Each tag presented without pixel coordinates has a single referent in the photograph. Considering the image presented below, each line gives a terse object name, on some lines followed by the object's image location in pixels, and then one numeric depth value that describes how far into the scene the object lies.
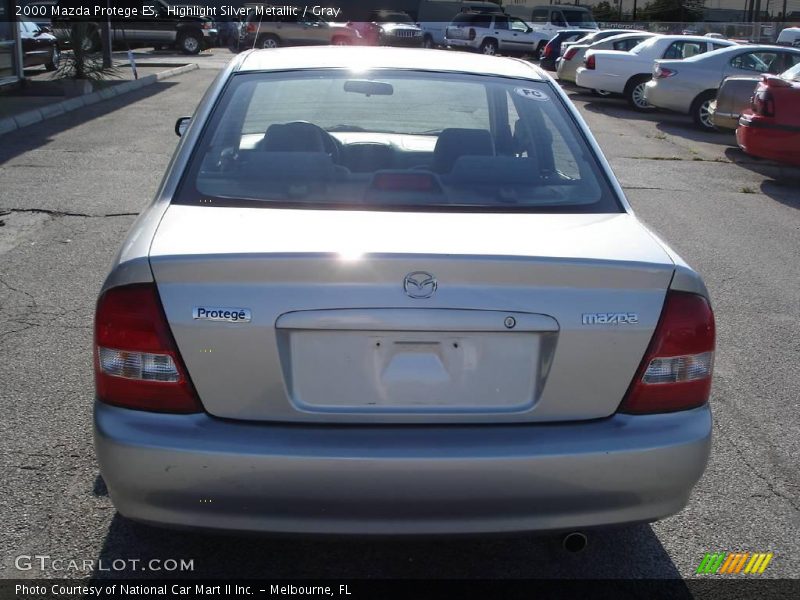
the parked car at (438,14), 39.56
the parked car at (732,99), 13.32
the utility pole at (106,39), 20.78
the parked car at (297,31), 35.06
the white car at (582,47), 20.76
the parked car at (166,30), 34.00
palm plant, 16.80
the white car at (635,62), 18.56
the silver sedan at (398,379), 2.54
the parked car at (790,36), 31.59
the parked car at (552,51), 26.42
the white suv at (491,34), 34.81
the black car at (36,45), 19.67
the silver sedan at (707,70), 16.19
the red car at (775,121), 10.74
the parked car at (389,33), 36.75
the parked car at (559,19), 35.70
